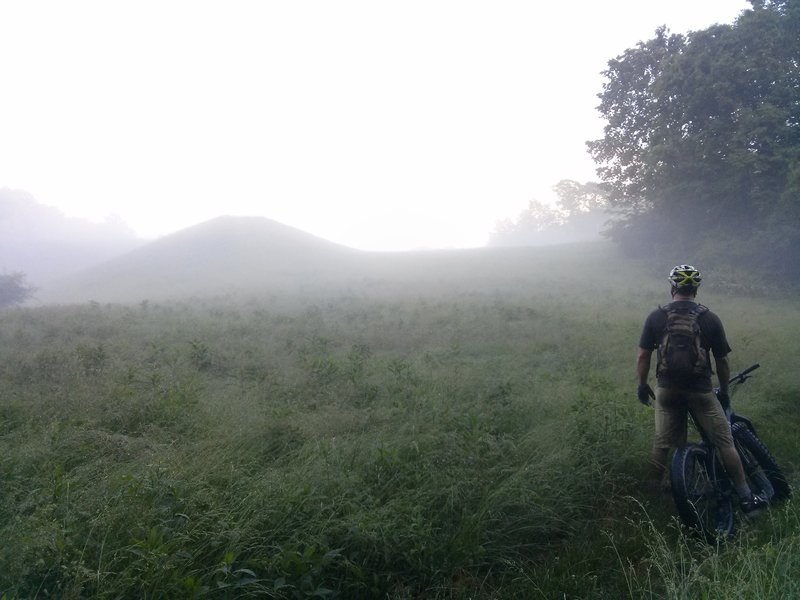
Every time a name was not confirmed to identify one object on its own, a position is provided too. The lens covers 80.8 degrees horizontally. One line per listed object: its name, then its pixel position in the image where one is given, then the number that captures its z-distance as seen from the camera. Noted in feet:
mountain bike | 13.08
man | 14.03
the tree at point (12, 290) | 104.99
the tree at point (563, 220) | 251.19
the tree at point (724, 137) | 68.90
